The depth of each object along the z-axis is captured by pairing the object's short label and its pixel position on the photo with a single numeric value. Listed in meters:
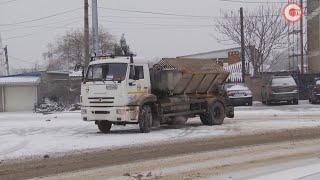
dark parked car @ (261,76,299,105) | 37.62
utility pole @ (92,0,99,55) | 35.28
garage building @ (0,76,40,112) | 53.22
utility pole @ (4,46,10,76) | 91.09
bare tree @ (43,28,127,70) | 81.81
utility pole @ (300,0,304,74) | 57.66
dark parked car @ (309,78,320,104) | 37.59
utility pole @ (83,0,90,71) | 41.00
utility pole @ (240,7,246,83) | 52.28
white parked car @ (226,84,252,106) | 38.62
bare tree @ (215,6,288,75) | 61.62
